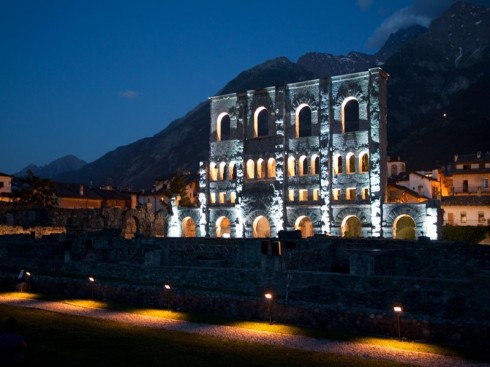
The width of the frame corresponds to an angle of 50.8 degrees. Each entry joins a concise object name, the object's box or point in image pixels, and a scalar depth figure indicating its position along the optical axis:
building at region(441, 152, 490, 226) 53.62
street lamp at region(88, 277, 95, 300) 24.04
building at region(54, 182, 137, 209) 78.89
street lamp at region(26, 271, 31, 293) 26.58
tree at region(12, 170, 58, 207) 68.25
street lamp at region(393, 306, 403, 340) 15.88
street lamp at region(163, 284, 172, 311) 21.31
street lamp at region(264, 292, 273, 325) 18.50
